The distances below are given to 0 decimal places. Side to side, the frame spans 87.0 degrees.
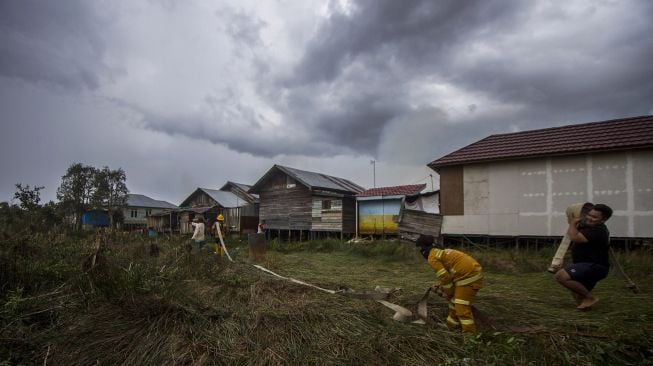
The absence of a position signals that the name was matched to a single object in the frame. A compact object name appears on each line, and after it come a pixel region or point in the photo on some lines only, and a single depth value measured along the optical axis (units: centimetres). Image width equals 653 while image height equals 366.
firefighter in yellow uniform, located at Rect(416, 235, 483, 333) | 410
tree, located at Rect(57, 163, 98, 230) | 3253
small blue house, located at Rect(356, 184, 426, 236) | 1770
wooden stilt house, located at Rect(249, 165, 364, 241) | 2015
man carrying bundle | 460
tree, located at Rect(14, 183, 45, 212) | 2253
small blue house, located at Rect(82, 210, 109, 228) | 3503
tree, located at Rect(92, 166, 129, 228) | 3334
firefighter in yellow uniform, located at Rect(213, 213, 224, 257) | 1102
